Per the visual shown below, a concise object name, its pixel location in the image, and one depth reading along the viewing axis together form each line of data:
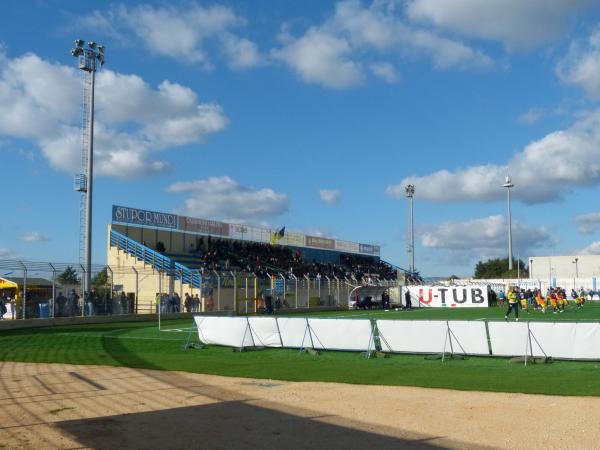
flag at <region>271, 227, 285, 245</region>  76.88
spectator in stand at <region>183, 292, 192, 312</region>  43.69
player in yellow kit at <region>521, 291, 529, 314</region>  46.52
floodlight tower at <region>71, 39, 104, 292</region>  37.47
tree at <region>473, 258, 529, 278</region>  141.20
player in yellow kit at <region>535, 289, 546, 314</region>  43.77
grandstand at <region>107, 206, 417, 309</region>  46.47
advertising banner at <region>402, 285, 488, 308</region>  59.03
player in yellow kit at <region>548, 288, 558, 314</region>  41.61
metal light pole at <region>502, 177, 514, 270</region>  84.31
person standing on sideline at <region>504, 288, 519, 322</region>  33.94
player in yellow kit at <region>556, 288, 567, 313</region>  43.83
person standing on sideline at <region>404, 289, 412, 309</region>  58.47
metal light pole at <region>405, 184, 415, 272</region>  74.62
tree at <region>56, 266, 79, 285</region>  35.09
